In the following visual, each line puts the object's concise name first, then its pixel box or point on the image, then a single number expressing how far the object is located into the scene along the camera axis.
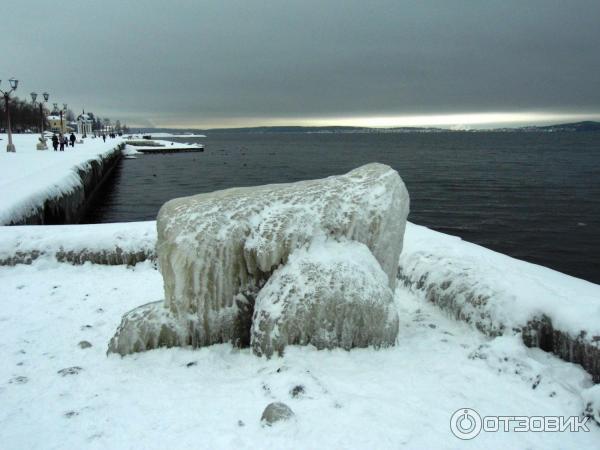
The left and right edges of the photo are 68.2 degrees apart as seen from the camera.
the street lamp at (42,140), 40.66
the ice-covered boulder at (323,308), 5.54
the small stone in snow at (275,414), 4.23
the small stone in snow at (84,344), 6.00
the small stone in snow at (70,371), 5.29
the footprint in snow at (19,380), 5.09
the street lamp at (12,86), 32.59
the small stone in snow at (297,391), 4.66
